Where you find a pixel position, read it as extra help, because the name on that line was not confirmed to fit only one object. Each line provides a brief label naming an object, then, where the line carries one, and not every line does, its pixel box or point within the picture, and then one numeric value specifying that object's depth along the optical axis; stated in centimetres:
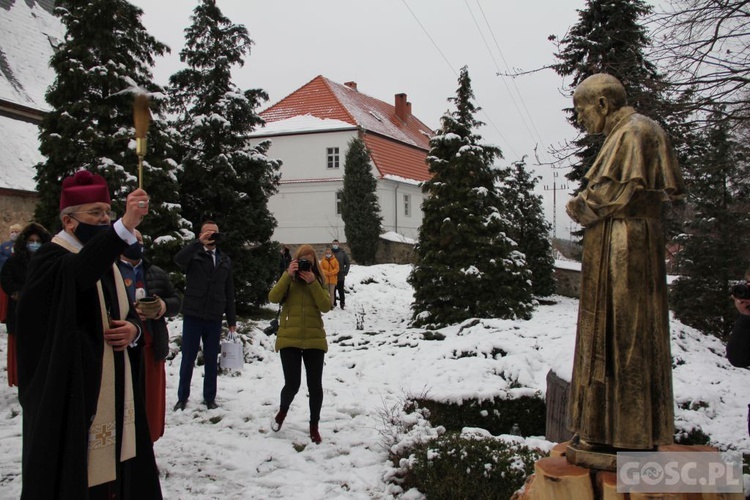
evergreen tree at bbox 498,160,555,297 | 2222
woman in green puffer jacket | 602
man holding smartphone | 691
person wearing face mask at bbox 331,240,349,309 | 1695
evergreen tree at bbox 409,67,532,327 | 1361
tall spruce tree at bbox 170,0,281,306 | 1500
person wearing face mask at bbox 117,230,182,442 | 443
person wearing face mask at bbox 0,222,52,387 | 652
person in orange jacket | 1623
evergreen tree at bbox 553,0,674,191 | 827
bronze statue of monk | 281
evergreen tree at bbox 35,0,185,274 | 1238
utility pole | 3680
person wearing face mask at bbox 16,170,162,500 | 300
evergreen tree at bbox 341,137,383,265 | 2838
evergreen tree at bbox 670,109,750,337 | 1462
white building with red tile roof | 3209
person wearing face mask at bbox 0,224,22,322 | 897
